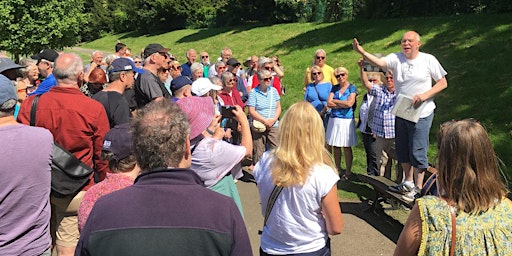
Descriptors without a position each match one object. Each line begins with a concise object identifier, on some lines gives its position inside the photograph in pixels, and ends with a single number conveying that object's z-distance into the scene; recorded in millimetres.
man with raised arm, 5176
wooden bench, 5273
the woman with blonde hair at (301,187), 3061
